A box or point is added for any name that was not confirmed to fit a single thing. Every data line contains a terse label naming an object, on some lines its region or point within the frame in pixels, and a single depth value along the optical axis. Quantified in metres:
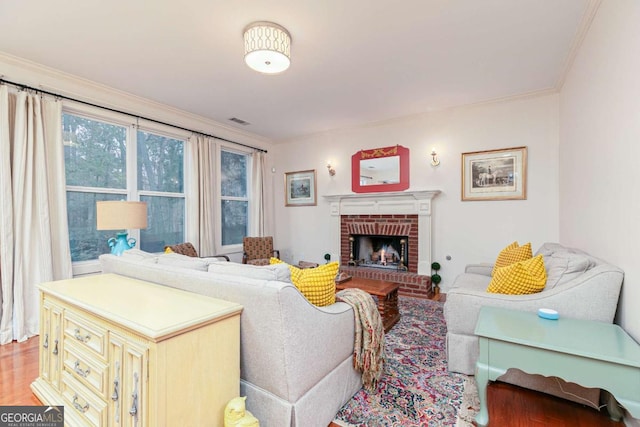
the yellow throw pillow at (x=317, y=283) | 1.76
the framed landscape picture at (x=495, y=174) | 3.83
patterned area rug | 1.67
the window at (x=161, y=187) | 4.05
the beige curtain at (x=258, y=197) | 5.60
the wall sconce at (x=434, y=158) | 4.37
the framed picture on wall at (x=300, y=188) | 5.65
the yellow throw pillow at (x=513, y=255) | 2.80
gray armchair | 1.73
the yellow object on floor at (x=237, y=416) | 1.28
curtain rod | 2.85
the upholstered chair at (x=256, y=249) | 4.99
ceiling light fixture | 2.32
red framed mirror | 4.68
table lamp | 2.65
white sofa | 1.40
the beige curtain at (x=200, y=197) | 4.49
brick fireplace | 4.35
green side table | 1.28
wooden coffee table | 2.94
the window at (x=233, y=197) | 5.19
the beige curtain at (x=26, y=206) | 2.75
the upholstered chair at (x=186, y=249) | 3.96
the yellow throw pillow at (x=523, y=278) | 2.02
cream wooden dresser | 1.15
